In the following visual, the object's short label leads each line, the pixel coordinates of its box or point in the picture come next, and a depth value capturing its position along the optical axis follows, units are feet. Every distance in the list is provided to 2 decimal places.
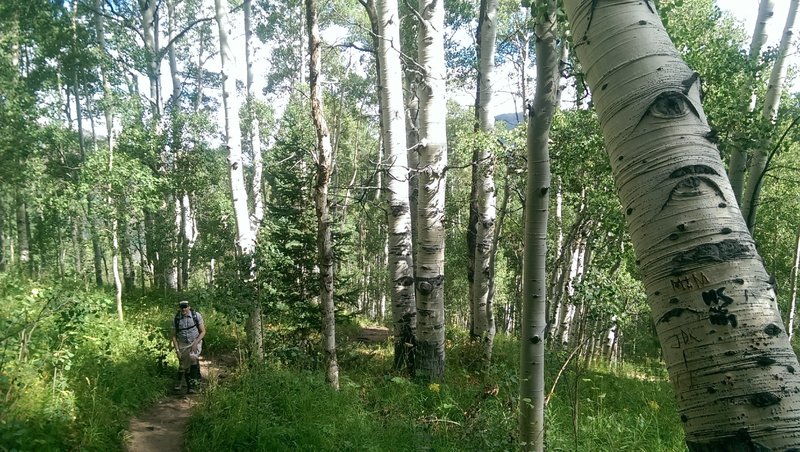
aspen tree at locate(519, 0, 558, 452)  8.89
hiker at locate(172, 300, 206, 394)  23.54
